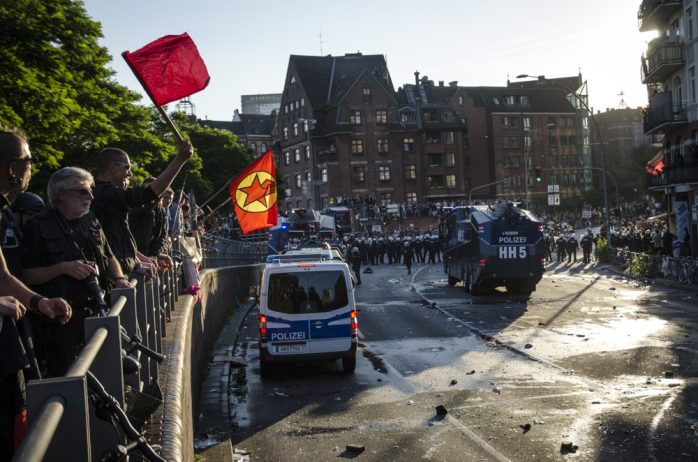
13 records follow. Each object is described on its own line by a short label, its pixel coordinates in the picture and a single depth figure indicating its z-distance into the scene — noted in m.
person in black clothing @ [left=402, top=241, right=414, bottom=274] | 46.37
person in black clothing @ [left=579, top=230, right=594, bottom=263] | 49.09
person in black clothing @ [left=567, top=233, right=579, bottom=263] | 51.47
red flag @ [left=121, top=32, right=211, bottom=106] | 7.89
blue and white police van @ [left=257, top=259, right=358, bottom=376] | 14.54
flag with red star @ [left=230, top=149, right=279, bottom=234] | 21.83
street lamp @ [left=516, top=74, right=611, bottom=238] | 39.44
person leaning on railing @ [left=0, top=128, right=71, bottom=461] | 3.97
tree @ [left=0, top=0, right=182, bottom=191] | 24.20
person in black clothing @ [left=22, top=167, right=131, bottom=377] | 4.93
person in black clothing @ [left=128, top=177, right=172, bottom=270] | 8.74
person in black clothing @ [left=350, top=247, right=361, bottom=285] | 37.47
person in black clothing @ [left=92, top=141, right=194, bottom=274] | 6.52
